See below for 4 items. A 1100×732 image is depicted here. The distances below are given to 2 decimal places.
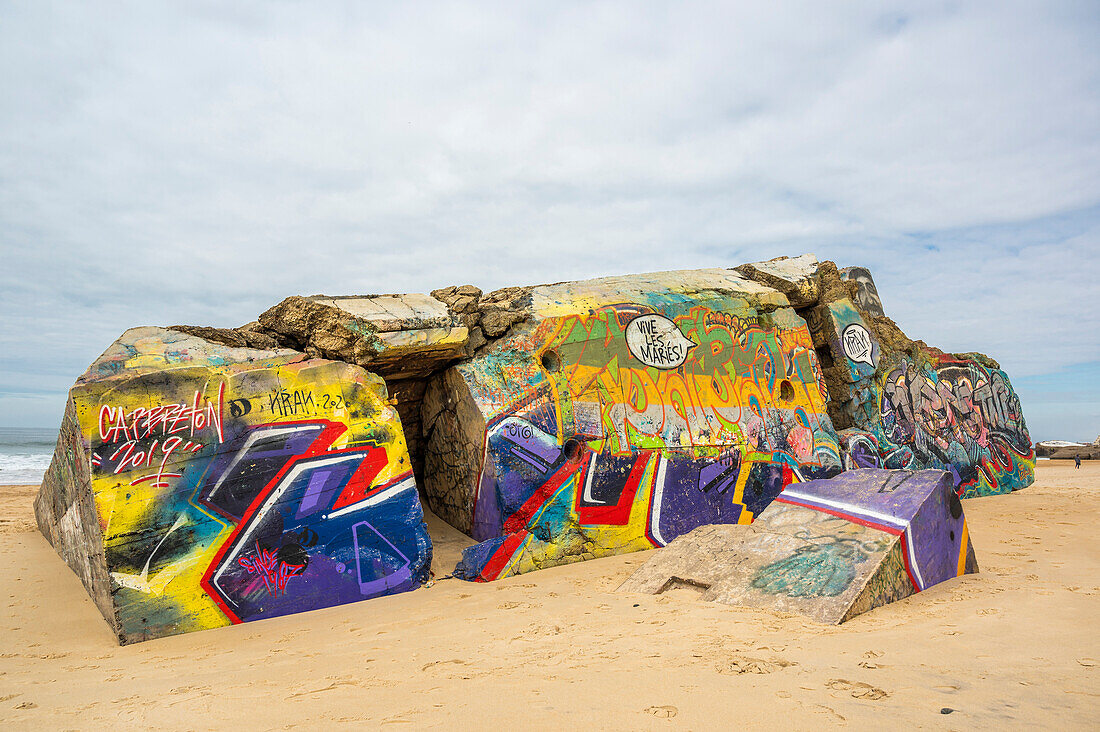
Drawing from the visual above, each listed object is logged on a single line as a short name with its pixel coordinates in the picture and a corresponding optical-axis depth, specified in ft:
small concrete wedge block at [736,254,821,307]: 26.09
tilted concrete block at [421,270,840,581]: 19.11
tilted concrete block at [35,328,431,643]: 14.33
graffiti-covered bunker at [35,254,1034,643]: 14.82
